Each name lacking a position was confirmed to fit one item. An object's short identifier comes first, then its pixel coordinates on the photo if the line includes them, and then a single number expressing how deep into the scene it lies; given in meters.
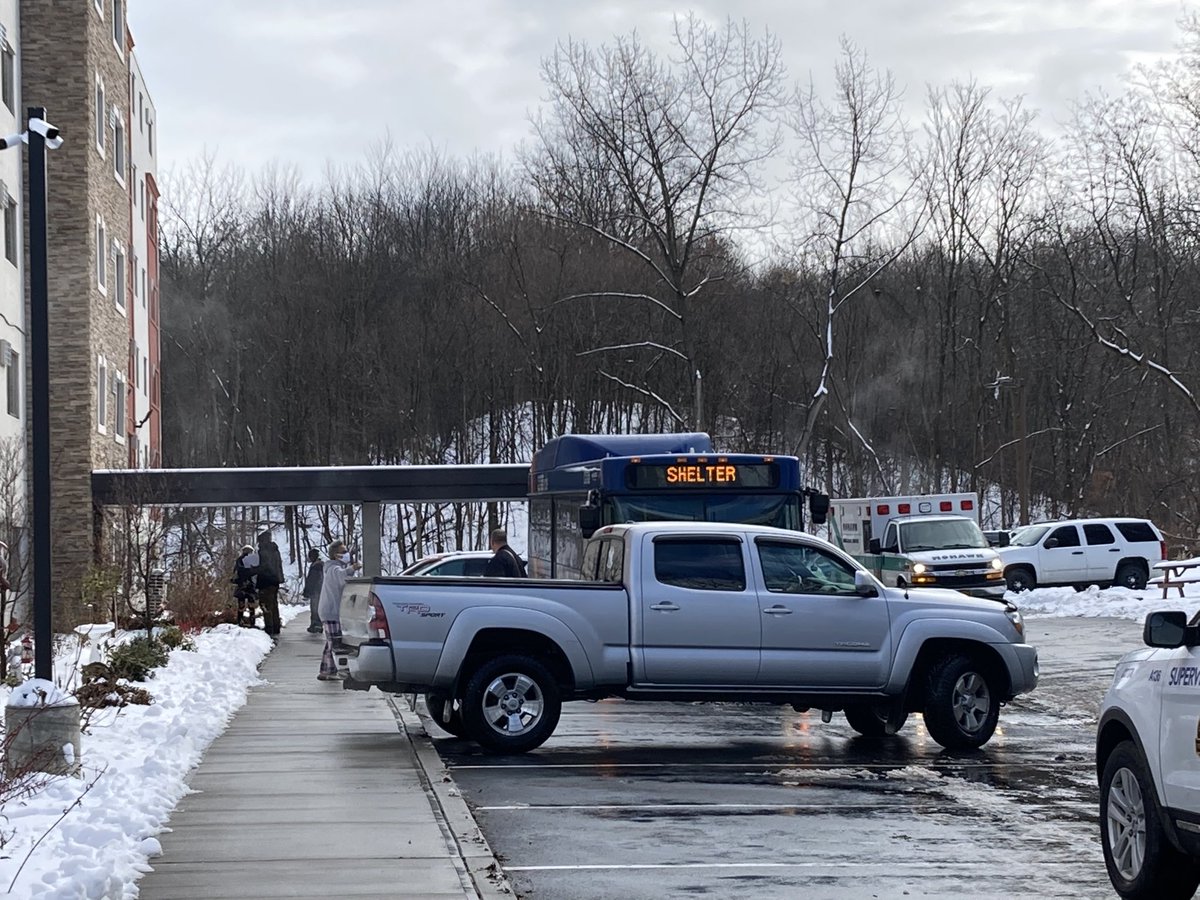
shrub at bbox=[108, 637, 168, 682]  16.64
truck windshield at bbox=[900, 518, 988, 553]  36.56
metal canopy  39.59
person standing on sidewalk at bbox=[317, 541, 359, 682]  20.73
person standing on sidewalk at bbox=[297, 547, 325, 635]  30.73
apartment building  36.06
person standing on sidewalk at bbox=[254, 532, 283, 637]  30.70
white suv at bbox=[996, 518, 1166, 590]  41.81
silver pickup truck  13.56
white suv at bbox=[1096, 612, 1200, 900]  6.85
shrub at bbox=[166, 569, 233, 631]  27.30
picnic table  29.79
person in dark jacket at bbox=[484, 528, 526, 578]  21.20
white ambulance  34.81
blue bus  18.58
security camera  11.91
